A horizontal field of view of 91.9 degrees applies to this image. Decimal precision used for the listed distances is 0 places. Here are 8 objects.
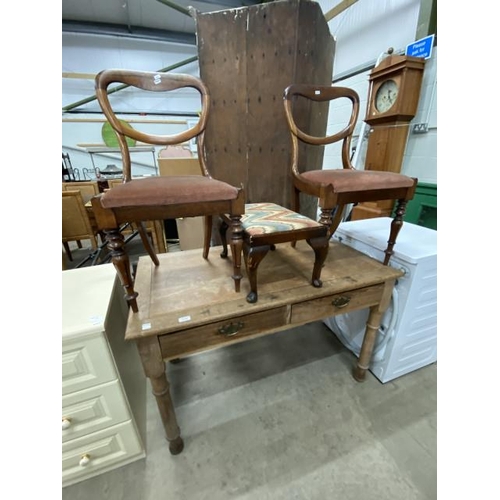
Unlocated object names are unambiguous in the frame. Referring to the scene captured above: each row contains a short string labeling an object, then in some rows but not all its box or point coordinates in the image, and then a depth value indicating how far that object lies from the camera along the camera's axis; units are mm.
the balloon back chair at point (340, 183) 1021
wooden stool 884
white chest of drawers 818
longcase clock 2023
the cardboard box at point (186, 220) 2445
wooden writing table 851
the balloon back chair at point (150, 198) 756
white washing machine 1165
